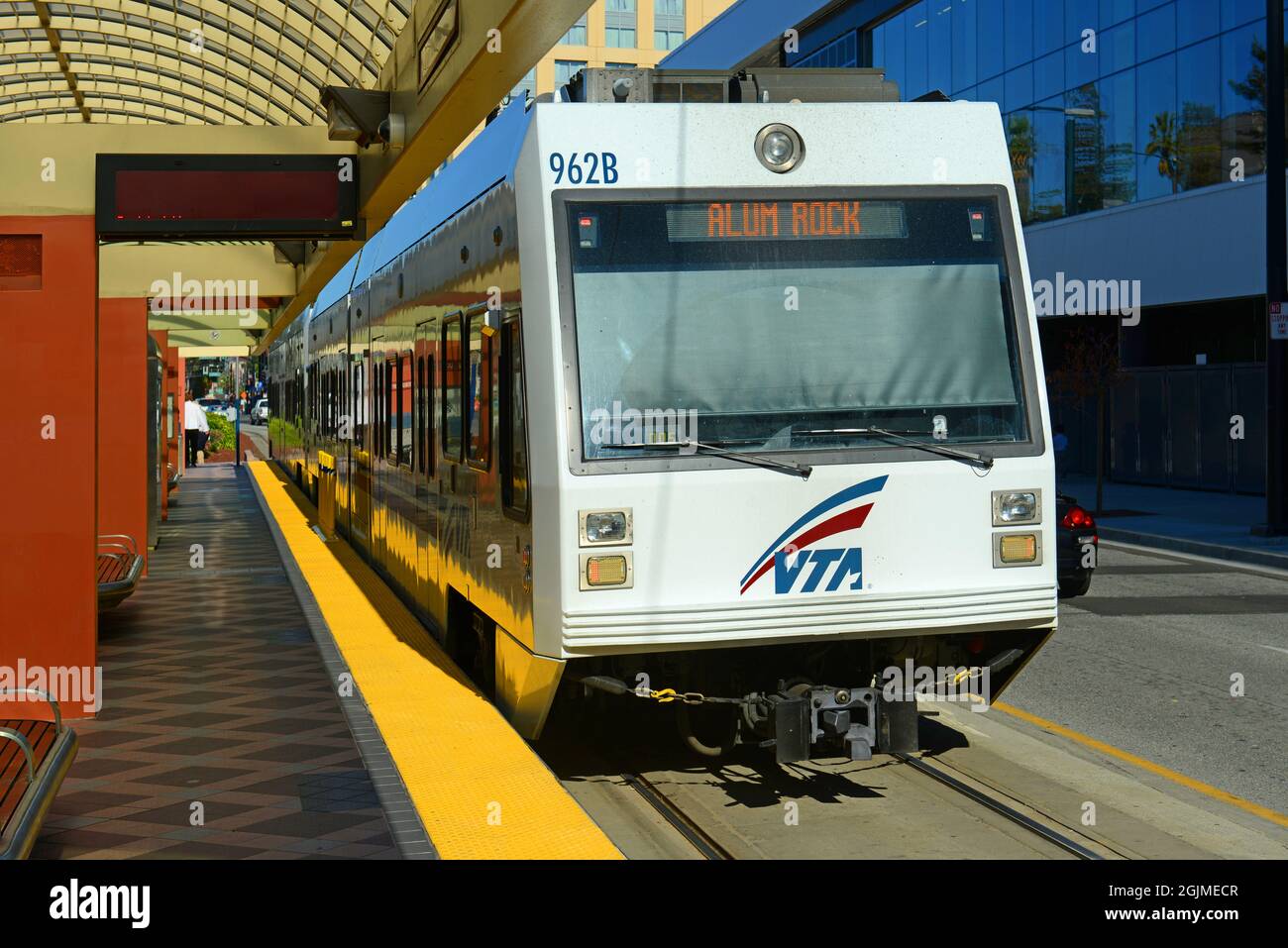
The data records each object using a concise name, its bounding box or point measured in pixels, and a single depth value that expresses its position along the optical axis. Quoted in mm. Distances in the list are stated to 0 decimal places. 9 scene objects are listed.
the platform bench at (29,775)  5035
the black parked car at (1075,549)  14969
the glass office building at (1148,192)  28094
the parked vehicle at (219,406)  93125
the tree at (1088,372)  26203
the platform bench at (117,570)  11500
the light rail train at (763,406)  6980
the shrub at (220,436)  49938
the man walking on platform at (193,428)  40747
